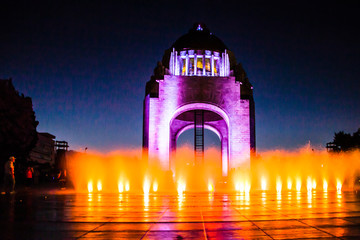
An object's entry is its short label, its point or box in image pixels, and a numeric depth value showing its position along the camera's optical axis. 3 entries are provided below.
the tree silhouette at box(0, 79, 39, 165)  28.98
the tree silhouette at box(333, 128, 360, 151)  45.40
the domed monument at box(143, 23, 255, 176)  31.94
